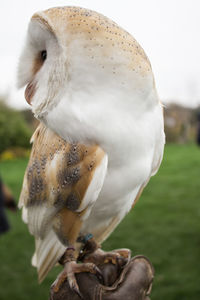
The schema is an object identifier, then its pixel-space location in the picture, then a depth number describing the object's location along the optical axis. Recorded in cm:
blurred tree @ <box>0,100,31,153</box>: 962
